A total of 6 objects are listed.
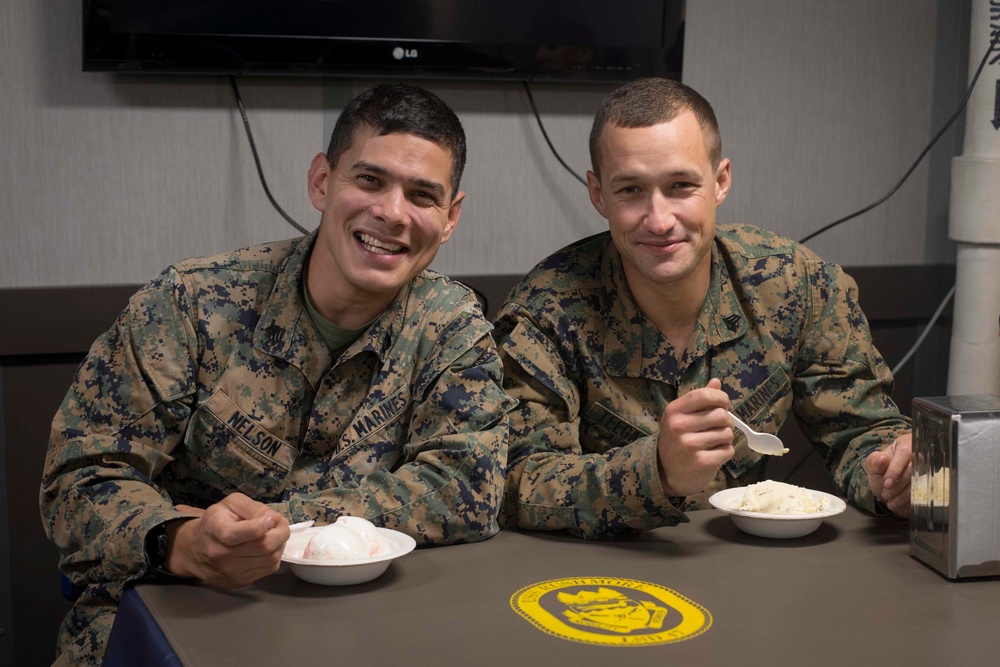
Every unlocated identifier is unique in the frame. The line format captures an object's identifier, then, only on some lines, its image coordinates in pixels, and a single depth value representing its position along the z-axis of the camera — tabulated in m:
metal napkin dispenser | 1.44
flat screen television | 2.39
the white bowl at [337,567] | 1.36
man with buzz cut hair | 1.93
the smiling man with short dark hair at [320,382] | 1.59
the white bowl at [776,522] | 1.59
